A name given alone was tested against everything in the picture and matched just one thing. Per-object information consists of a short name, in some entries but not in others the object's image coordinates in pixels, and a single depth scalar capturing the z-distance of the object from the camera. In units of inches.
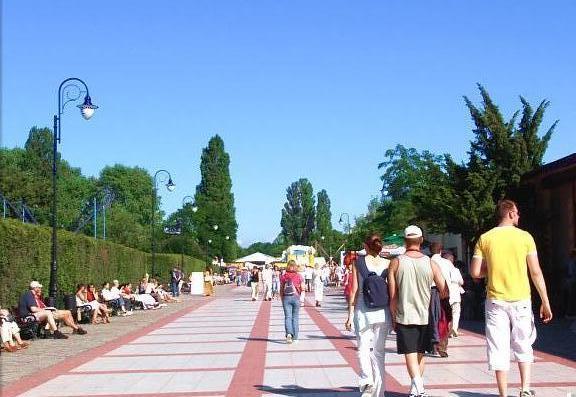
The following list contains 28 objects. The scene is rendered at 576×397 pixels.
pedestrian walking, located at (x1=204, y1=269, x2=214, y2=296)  1763.0
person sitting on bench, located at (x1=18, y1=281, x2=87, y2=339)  676.7
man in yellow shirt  293.3
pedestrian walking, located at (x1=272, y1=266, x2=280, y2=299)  1470.7
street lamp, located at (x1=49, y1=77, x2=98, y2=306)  802.8
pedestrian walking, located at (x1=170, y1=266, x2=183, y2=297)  1596.9
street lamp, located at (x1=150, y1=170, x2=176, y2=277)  1653.5
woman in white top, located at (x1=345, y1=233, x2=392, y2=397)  318.0
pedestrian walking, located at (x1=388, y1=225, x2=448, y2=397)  306.3
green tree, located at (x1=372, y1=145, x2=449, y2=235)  1727.5
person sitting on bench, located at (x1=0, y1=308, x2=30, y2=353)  580.1
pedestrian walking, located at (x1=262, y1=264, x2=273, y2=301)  1379.2
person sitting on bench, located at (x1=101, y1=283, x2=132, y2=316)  1030.1
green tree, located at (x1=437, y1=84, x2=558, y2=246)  839.1
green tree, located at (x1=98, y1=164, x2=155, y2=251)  3725.4
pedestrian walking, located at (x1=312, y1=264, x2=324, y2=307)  1151.0
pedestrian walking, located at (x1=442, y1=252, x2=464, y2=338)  522.0
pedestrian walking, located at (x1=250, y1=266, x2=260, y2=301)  1421.0
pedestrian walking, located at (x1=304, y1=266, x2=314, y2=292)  1641.9
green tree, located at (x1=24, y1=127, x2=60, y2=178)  3531.0
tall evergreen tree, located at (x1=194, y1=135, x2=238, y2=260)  3695.9
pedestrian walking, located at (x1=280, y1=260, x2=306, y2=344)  598.9
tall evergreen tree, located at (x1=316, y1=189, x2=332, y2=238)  5378.9
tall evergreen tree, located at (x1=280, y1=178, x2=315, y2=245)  5418.3
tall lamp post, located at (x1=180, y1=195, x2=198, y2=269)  2225.6
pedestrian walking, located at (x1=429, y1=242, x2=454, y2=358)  464.0
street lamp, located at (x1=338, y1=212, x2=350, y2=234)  2909.0
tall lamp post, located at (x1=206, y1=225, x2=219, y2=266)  3547.7
